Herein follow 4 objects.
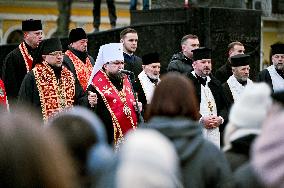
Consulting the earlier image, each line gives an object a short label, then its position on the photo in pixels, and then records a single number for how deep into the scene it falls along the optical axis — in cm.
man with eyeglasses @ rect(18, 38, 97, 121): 1091
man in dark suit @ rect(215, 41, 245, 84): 1355
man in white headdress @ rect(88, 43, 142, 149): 1052
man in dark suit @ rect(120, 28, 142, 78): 1292
